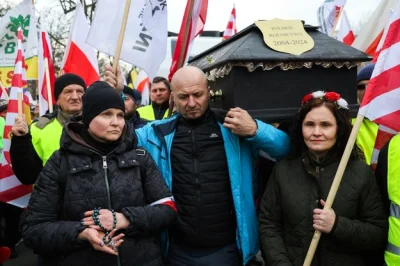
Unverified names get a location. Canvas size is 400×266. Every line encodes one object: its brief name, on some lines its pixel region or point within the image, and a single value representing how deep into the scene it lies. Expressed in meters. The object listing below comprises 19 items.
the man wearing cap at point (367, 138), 2.46
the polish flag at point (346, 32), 5.45
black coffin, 2.17
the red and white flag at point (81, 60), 4.23
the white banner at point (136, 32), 3.05
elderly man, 2.95
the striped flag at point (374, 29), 3.74
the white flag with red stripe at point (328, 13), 5.71
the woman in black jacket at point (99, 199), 1.86
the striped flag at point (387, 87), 1.95
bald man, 2.25
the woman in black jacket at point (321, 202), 1.90
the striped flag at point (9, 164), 3.21
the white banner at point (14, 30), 4.48
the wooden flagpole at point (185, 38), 3.22
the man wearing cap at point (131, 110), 3.78
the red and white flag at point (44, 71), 4.32
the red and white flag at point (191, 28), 3.27
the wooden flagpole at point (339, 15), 4.83
